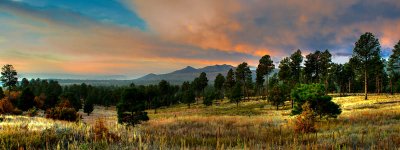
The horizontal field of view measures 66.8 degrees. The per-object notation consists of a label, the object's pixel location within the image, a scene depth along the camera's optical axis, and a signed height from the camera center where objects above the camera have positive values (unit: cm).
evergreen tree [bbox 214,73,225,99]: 13351 +185
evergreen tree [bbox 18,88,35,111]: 7594 -400
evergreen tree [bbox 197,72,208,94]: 13550 +225
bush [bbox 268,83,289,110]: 7356 -223
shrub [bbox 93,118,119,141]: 1068 -172
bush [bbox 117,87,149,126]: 3519 -231
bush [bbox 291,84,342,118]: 2844 -115
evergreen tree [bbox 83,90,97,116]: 9354 -684
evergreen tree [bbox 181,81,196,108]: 11639 -427
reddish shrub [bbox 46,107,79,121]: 4038 -394
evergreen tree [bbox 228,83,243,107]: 9544 -245
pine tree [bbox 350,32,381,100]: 6625 +807
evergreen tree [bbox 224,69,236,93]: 12069 +253
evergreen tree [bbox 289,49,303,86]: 9175 +653
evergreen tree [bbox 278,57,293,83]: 8882 +469
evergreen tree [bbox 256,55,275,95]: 10306 +705
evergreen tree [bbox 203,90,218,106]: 10619 -487
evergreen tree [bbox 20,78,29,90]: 14952 +104
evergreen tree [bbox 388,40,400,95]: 7934 +779
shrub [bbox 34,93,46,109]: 8225 -493
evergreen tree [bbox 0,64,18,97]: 9494 +220
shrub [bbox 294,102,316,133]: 1928 -244
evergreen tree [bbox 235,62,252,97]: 11781 +491
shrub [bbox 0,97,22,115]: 5501 -429
